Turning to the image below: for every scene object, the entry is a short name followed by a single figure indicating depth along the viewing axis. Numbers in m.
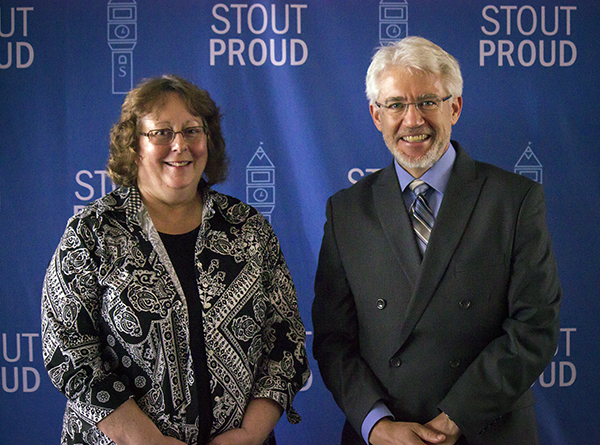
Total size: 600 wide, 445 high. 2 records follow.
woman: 1.44
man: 1.50
